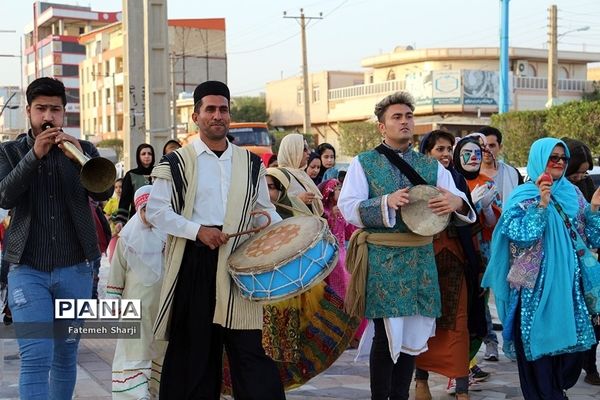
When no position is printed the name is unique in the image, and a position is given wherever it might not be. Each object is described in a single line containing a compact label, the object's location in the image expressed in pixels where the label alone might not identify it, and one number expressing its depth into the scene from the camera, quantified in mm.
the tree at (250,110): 58438
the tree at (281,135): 42203
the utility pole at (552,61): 35000
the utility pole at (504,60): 28453
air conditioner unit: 46031
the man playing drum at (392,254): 4902
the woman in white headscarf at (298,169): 6367
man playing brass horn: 4293
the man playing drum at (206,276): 4203
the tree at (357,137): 43031
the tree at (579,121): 27594
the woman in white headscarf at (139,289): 5105
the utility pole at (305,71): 42062
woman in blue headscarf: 4996
